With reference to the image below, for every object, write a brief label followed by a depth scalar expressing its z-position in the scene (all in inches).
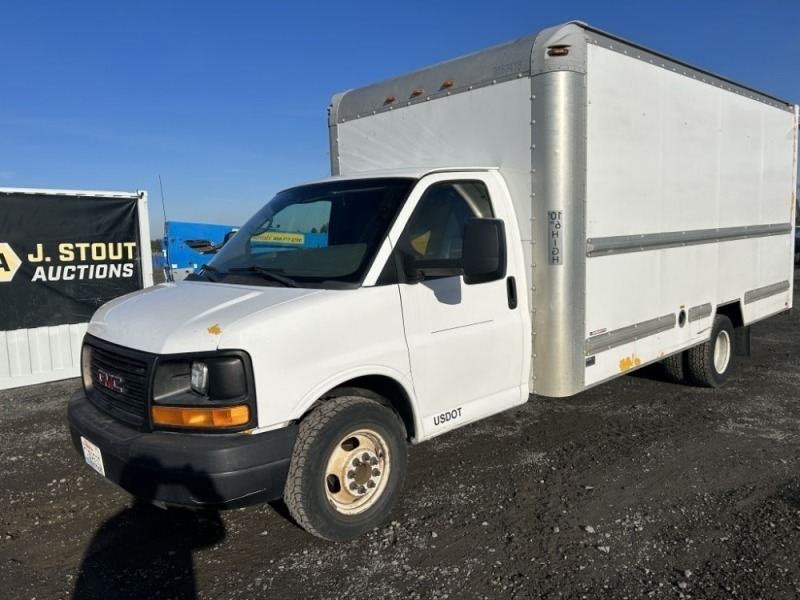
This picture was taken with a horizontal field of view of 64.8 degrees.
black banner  299.1
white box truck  127.0
